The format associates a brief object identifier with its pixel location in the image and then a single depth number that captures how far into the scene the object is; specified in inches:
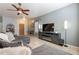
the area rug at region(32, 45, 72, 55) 43.4
